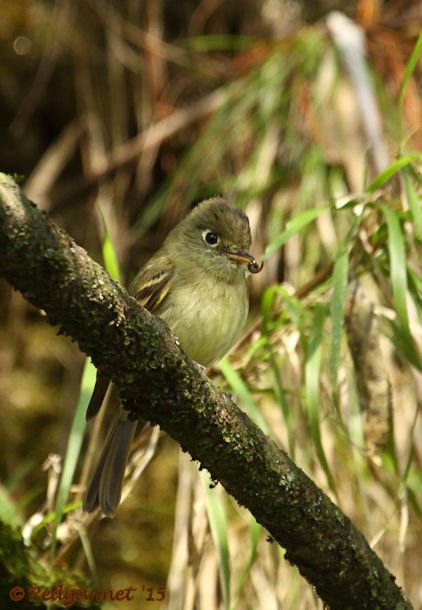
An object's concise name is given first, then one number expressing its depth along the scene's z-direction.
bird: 6.48
